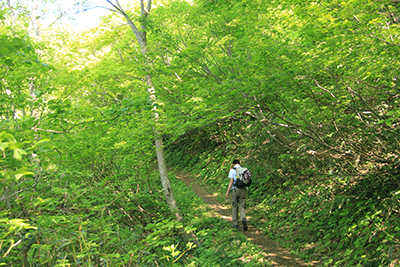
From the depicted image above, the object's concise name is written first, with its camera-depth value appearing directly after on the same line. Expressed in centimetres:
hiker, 682
